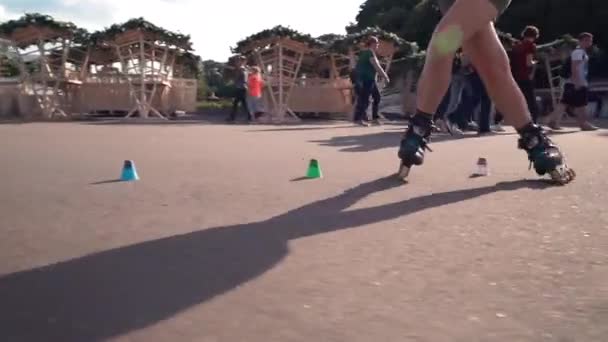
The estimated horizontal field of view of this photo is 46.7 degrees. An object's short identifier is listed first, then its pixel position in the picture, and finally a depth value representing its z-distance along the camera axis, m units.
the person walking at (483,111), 11.95
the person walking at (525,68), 10.87
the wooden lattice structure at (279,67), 20.08
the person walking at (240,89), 19.25
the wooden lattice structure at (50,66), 19.77
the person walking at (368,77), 14.62
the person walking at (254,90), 19.27
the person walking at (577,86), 12.69
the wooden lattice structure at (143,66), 19.97
